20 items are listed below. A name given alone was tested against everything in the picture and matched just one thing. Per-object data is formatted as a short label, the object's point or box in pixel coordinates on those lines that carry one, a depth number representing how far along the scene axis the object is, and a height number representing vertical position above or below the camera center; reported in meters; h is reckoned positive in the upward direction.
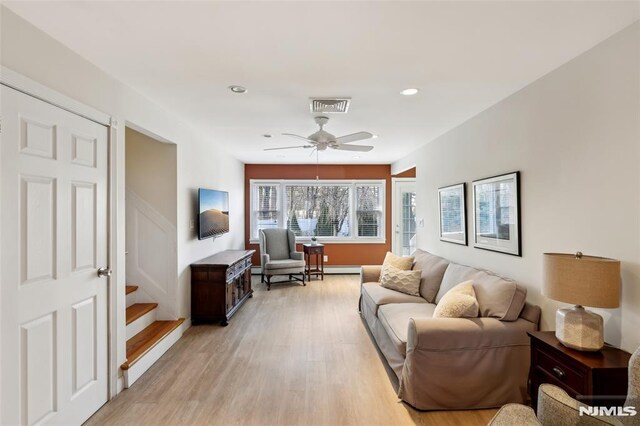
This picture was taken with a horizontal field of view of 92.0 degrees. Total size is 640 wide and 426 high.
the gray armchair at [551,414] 0.93 -0.64
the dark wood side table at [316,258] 6.34 -0.97
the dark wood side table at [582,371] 1.64 -0.91
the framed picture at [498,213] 2.70 +0.00
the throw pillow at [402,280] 3.66 -0.82
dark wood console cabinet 3.92 -0.99
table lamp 1.71 -0.45
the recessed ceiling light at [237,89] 2.60 +1.07
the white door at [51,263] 1.63 -0.29
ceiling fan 3.37 +0.84
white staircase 2.65 -1.22
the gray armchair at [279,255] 5.80 -0.81
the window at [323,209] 7.05 +0.12
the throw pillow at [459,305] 2.42 -0.74
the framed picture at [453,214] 3.57 -0.01
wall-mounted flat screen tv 4.08 +0.02
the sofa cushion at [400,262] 4.09 -0.65
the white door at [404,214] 7.02 -0.02
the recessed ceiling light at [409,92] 2.68 +1.07
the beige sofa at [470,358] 2.26 -1.07
